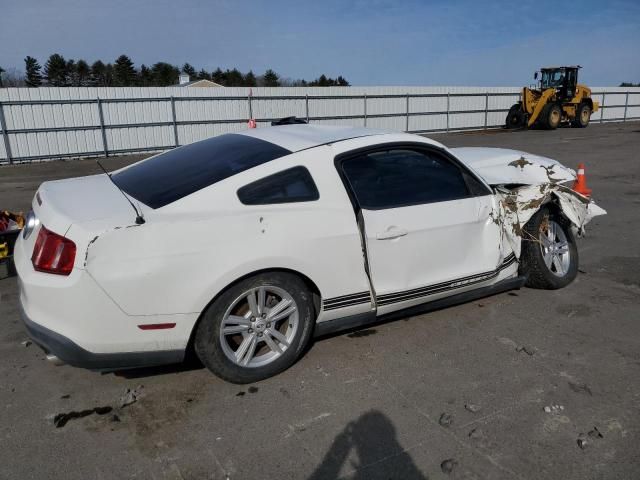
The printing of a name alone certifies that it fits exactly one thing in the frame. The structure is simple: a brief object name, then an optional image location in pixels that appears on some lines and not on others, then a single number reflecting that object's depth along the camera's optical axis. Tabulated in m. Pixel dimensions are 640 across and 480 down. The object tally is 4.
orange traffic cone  6.01
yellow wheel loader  26.65
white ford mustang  2.74
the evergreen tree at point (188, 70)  91.81
